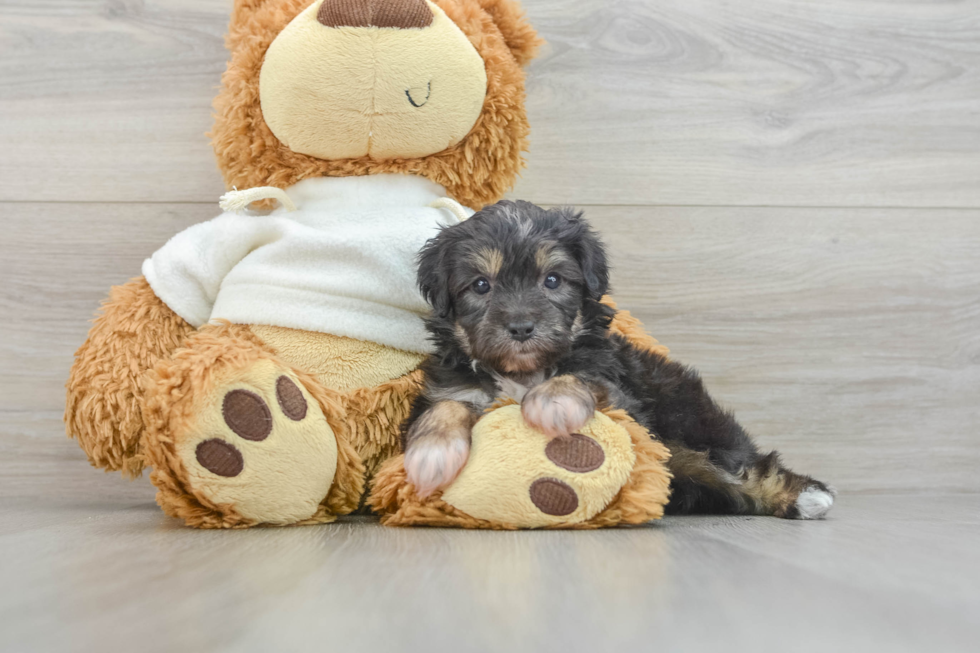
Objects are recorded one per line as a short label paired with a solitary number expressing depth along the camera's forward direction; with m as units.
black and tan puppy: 0.67
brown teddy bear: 0.67
